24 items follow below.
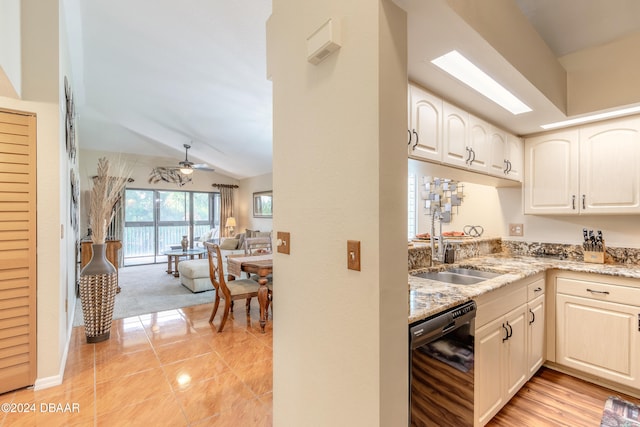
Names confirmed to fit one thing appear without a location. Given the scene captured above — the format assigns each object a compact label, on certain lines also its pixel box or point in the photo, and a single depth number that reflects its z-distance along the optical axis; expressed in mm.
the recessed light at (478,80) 1535
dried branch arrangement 2834
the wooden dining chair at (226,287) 3121
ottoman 4582
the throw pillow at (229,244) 6785
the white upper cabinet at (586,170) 2316
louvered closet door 1964
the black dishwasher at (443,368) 1168
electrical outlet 3053
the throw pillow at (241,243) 6883
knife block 2480
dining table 3144
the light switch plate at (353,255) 1022
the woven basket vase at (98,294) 2762
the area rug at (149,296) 3811
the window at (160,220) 7359
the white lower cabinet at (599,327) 2000
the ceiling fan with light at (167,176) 7570
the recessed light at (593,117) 2219
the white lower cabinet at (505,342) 1578
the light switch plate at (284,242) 1413
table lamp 7804
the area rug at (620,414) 1751
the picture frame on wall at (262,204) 7550
